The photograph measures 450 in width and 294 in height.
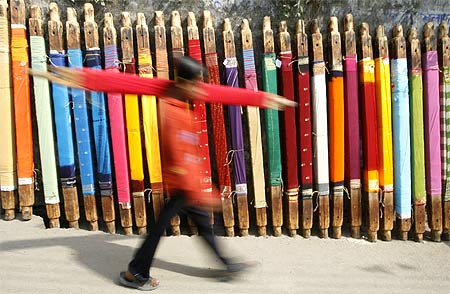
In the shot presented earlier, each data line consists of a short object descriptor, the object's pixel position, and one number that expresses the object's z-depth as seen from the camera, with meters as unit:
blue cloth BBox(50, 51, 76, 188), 4.09
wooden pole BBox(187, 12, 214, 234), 4.14
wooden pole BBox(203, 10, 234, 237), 4.15
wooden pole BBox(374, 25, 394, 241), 4.25
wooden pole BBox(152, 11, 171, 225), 4.11
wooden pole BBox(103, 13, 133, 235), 4.09
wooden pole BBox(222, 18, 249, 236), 4.16
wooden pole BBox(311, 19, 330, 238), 4.21
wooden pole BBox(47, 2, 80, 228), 4.07
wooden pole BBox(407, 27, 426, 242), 4.30
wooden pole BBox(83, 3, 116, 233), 4.08
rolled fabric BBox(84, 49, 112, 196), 4.11
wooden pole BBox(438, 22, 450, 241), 4.34
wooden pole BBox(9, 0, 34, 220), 4.05
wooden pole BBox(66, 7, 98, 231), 4.07
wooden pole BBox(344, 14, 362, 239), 4.24
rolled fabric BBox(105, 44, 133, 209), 4.10
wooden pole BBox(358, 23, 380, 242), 4.24
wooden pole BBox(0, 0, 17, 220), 4.05
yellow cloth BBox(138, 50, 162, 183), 4.12
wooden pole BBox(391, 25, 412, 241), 4.27
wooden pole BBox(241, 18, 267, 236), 4.20
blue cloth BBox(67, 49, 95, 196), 4.08
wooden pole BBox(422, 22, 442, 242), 4.31
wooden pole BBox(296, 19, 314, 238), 4.21
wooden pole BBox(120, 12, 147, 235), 4.11
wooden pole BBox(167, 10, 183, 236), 4.11
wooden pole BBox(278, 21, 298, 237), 4.20
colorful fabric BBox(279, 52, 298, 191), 4.20
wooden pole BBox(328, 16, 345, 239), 4.23
